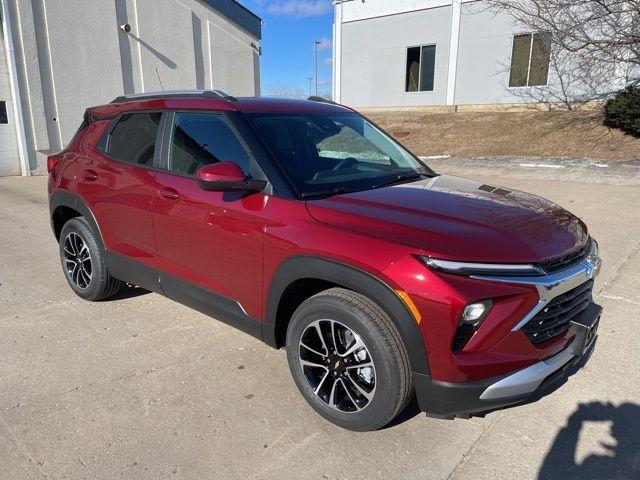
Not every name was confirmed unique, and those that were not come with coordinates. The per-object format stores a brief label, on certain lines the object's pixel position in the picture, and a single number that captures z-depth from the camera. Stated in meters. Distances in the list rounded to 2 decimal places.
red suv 2.23
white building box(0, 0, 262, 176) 13.12
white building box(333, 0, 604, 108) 19.23
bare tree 15.41
